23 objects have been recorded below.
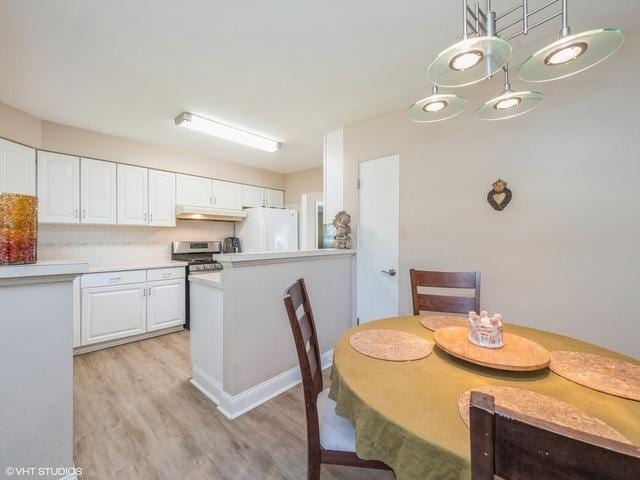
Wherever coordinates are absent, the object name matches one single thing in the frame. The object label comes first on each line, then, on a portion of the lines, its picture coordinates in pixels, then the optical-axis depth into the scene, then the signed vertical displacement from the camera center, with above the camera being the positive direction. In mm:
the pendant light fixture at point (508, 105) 1203 +650
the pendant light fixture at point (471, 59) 935 +688
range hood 3689 +388
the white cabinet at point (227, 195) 4160 +723
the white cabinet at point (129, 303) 2855 -732
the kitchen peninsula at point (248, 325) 1896 -664
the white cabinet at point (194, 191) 3781 +720
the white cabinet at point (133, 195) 3283 +562
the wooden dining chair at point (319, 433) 1044 -784
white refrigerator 4223 +166
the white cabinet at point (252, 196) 4519 +757
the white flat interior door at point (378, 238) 2582 +18
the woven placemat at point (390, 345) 1104 -472
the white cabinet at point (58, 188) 2768 +560
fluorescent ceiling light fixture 2673 +1201
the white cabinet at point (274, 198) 4859 +782
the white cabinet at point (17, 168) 2423 +684
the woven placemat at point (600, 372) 852 -471
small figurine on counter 2791 +104
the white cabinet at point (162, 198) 3521 +560
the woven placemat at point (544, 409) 668 -469
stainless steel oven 3580 -236
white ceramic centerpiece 1123 -392
